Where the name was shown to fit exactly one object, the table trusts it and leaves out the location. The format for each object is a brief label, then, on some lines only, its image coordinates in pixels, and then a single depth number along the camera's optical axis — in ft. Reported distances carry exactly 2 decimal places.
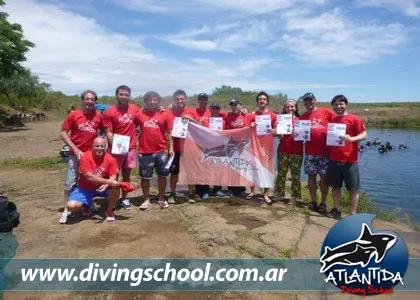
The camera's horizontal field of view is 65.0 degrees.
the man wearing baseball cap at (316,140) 18.57
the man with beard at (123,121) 18.11
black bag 10.76
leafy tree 64.69
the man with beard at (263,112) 19.93
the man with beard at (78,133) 17.30
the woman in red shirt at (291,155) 19.67
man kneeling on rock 16.71
